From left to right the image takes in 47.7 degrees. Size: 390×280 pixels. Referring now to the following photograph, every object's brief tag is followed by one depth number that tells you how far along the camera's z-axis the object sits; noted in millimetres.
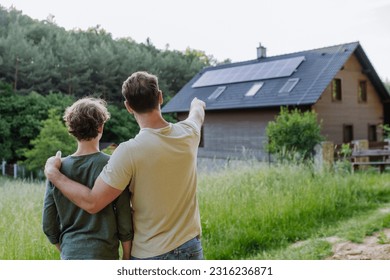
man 1305
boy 1354
